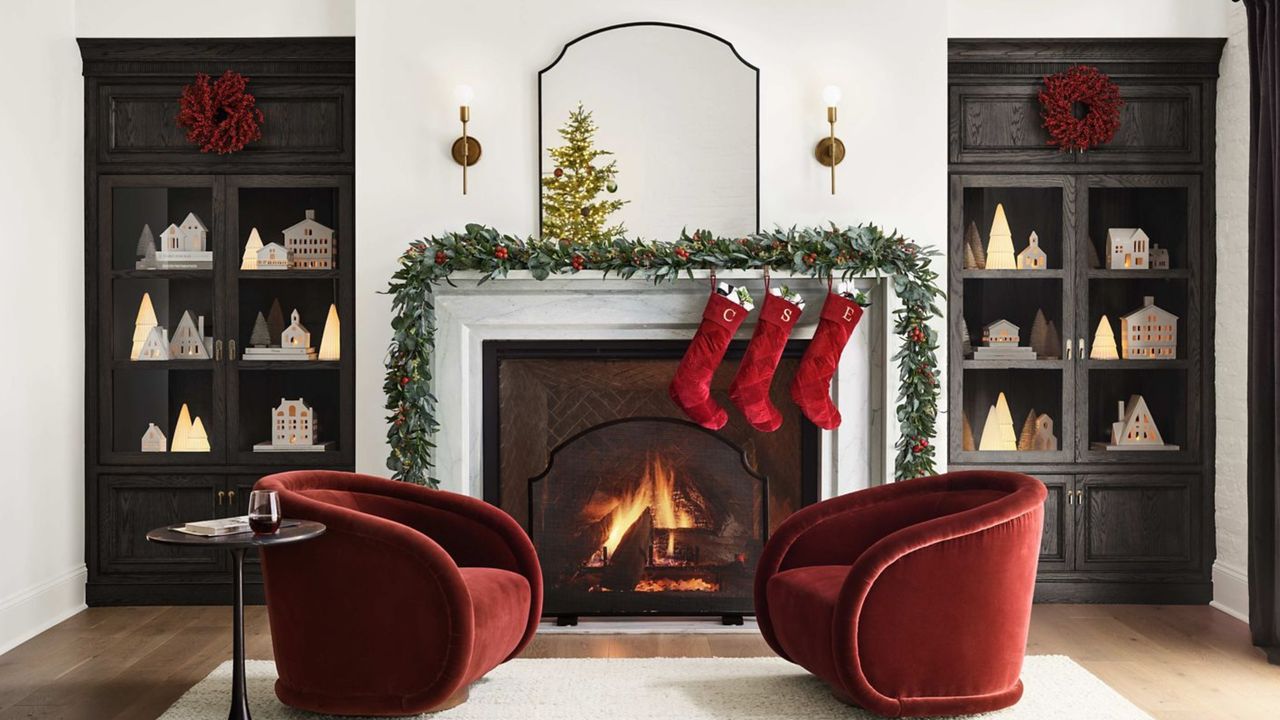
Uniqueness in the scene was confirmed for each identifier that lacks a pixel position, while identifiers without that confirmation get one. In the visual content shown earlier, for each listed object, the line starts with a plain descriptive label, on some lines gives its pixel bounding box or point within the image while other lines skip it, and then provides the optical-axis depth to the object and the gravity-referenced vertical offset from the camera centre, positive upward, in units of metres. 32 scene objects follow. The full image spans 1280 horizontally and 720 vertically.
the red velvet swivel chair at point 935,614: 3.06 -0.75
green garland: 4.25 +0.32
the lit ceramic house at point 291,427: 4.89 -0.35
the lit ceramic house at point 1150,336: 4.91 +0.07
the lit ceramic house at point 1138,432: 4.91 -0.37
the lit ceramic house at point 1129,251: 4.93 +0.45
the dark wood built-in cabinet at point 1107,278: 4.84 +0.29
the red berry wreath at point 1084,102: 4.77 +1.07
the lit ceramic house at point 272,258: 4.88 +0.41
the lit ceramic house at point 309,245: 4.93 +0.48
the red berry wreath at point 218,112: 4.74 +1.03
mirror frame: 4.48 +1.15
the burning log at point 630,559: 4.41 -0.85
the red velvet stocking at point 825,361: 4.27 -0.04
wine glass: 2.80 -0.42
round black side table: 2.71 -0.48
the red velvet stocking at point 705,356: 4.24 -0.02
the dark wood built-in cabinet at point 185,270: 4.82 +0.40
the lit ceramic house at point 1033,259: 4.93 +0.42
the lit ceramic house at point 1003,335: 4.96 +0.07
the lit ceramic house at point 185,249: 4.90 +0.46
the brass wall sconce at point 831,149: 4.41 +0.83
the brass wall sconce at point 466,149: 4.42 +0.83
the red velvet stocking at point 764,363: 4.25 -0.05
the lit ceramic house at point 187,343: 4.92 +0.03
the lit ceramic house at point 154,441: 4.88 -0.41
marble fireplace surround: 4.37 +0.08
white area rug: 3.27 -1.09
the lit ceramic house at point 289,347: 4.90 +0.01
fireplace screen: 4.40 -0.68
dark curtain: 3.97 -0.01
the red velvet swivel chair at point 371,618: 3.04 -0.76
